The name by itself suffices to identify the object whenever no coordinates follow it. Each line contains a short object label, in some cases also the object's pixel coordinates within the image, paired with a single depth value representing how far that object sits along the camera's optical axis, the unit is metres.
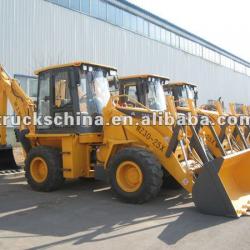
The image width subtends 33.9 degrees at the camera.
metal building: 16.88
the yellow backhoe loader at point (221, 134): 8.36
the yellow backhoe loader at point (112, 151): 6.82
